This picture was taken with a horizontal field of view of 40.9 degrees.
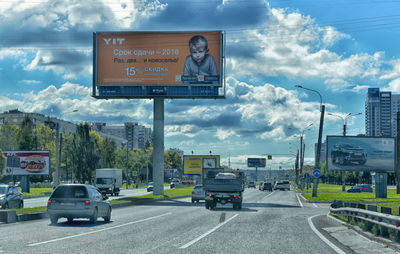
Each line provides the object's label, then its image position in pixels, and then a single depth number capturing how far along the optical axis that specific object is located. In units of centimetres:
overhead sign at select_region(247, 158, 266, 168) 19838
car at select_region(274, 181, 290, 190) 9762
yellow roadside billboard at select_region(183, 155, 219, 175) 11225
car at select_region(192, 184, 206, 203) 4444
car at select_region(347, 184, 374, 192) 8212
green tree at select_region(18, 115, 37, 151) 9819
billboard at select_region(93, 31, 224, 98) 4928
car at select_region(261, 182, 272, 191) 9282
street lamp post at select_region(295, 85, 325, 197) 4869
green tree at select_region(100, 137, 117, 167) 12789
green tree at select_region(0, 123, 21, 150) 10406
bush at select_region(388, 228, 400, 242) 1304
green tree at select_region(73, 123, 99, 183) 9394
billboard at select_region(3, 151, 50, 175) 6819
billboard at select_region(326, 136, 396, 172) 6209
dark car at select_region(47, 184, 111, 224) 2002
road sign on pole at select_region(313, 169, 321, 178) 4612
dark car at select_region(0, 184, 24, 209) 2669
